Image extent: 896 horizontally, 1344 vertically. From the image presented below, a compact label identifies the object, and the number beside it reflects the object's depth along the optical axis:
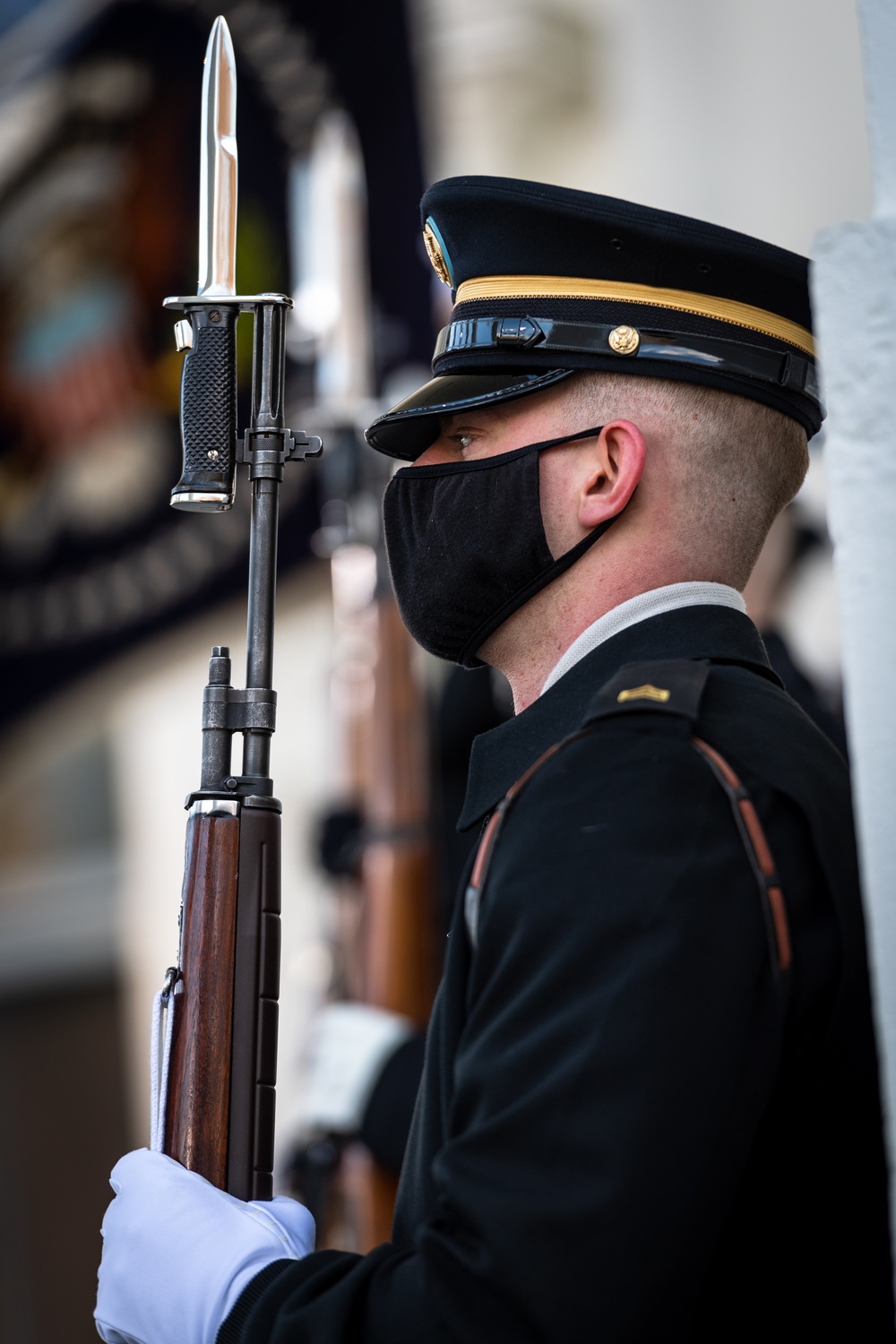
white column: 2.14
